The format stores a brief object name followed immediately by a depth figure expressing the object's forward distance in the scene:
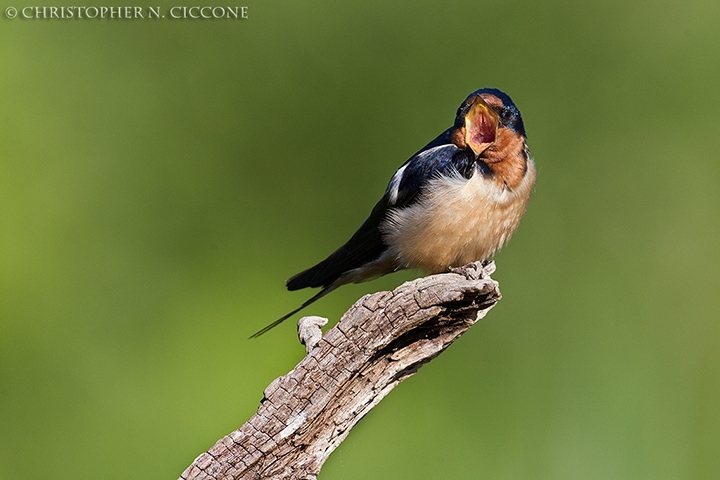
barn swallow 3.70
